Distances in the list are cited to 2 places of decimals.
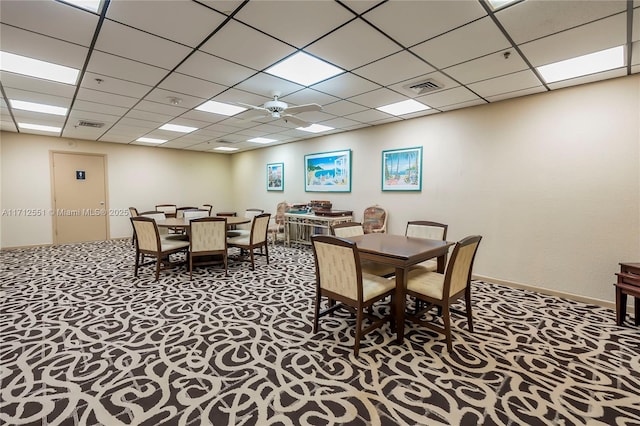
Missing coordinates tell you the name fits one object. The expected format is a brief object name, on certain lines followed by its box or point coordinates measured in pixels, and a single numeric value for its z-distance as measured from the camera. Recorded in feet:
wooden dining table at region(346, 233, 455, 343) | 8.00
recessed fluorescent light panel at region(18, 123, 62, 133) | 18.26
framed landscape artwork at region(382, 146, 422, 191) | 16.46
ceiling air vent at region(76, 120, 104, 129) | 17.51
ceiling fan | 11.80
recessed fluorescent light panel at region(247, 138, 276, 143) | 23.10
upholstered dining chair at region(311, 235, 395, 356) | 7.54
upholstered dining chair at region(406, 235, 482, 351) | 7.64
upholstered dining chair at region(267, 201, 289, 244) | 23.09
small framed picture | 25.63
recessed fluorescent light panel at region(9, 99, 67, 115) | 13.70
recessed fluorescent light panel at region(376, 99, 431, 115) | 13.96
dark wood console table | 8.82
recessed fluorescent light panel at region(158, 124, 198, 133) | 18.73
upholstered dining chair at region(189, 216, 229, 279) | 14.01
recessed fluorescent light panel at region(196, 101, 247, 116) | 14.06
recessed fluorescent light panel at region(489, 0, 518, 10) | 6.45
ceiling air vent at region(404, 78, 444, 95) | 11.13
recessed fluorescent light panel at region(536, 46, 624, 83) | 9.02
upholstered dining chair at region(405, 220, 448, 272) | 11.79
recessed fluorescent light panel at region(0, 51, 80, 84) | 9.36
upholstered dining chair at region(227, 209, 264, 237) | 17.95
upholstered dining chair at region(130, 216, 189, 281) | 13.80
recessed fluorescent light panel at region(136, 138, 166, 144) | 23.26
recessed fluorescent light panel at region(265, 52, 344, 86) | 9.36
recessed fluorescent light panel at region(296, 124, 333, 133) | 18.99
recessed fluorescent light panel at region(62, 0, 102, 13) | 6.49
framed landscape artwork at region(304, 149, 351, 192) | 20.24
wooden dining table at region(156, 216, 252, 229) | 15.10
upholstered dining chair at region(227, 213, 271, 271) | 15.79
